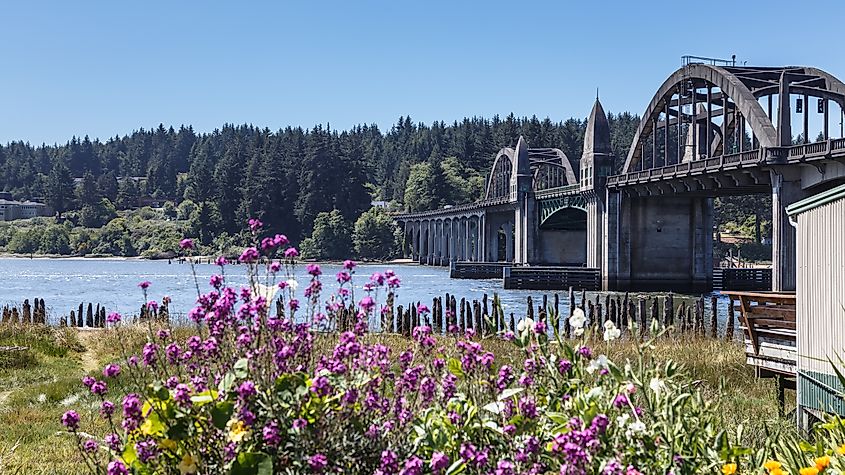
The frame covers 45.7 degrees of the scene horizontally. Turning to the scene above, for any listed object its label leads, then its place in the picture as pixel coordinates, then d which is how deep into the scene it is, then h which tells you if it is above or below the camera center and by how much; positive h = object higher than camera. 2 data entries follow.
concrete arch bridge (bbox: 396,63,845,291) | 48.88 +4.94
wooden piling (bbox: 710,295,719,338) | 29.38 -1.68
